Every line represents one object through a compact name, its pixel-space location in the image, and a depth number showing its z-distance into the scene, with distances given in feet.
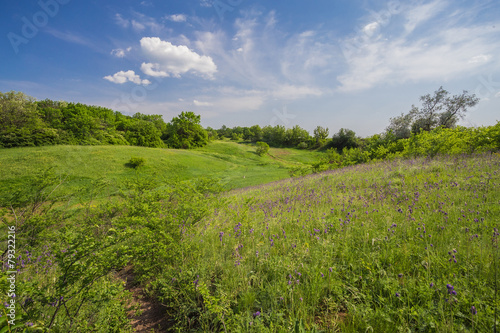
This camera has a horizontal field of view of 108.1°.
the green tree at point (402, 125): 103.34
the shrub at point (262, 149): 188.85
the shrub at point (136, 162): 93.91
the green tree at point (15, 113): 112.27
